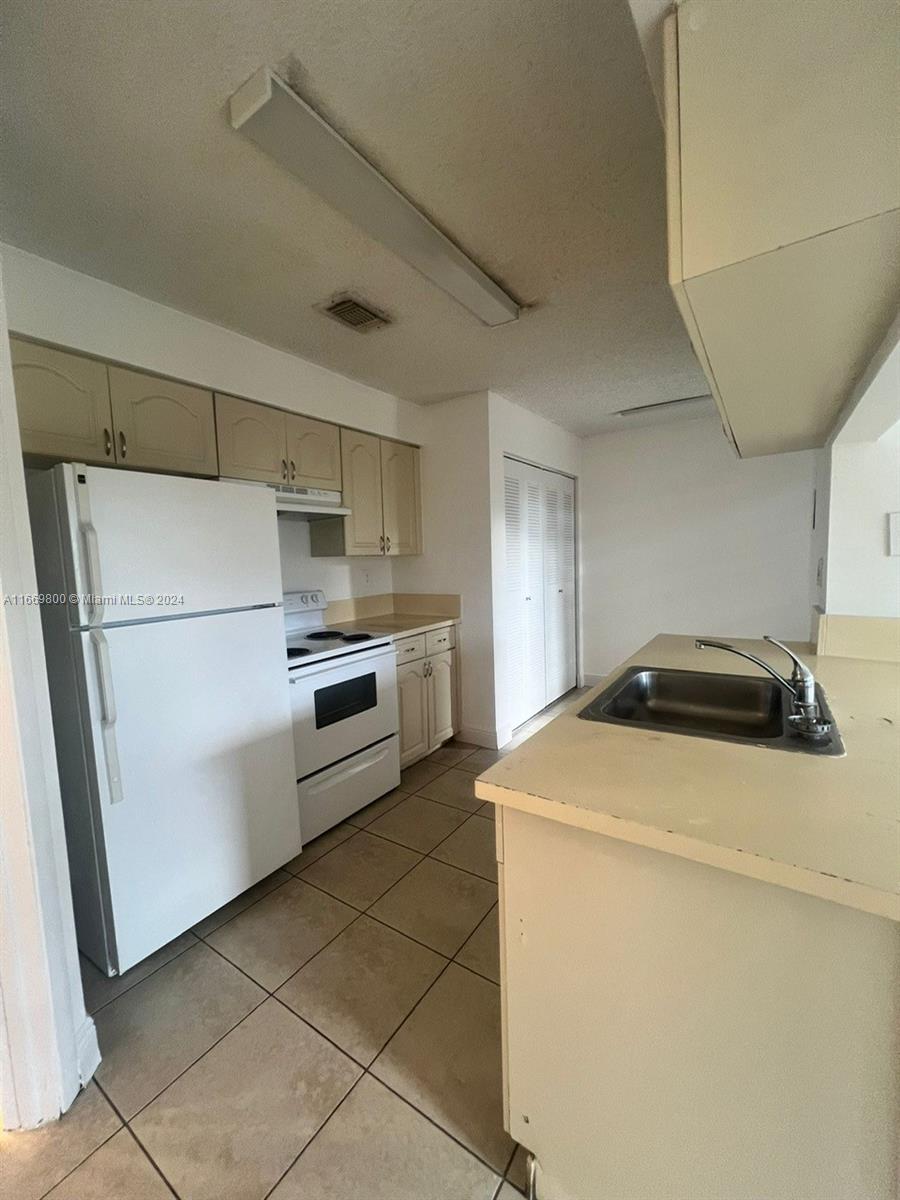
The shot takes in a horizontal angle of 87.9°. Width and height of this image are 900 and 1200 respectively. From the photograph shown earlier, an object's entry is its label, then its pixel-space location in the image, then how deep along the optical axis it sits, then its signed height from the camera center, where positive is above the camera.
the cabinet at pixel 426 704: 2.90 -0.95
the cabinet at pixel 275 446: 2.24 +0.62
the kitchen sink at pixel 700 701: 1.43 -0.49
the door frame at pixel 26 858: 1.11 -0.70
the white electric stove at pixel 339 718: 2.18 -0.79
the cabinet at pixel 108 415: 1.65 +0.62
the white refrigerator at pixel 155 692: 1.44 -0.42
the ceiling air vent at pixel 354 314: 2.00 +1.11
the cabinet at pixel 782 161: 0.57 +0.51
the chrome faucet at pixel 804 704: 1.00 -0.36
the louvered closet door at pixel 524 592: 3.45 -0.28
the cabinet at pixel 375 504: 2.87 +0.38
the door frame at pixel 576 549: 3.29 +0.03
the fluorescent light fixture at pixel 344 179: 1.12 +1.09
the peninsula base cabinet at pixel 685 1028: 0.68 -0.79
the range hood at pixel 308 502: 2.39 +0.33
